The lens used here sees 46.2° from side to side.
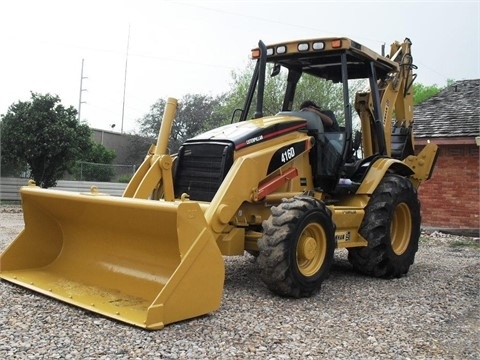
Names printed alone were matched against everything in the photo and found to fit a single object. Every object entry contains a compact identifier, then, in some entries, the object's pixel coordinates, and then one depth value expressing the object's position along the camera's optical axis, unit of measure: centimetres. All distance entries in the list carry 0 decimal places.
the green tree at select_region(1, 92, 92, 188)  1886
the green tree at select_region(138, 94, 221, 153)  4269
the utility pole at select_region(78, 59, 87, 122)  4496
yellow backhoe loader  494
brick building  1441
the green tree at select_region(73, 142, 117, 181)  2214
